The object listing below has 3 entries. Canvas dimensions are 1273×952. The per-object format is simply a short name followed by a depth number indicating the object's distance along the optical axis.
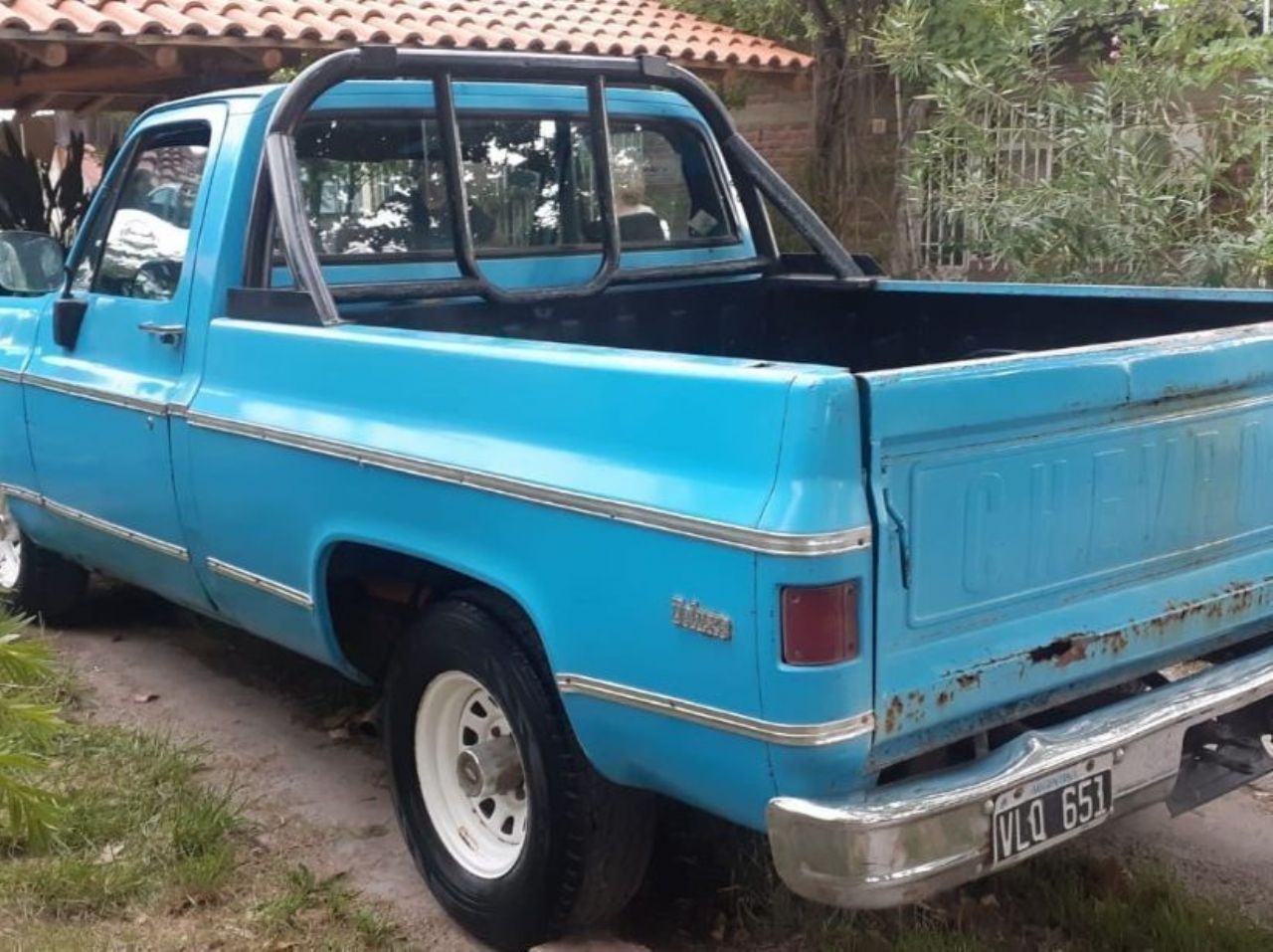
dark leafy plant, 10.05
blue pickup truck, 2.44
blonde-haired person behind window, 4.74
